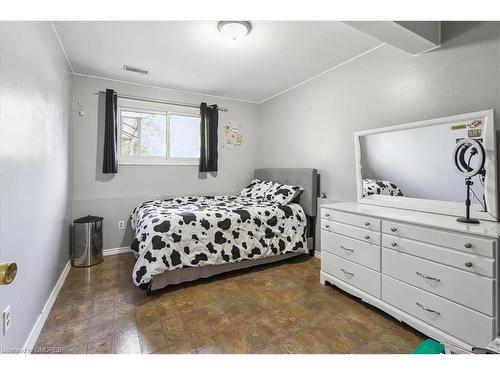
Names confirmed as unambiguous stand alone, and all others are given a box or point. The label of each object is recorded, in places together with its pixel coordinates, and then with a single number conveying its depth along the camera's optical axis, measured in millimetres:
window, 3430
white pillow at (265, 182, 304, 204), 3170
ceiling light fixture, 1957
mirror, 1655
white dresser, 1360
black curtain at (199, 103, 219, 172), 3770
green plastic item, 1051
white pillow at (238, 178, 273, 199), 3599
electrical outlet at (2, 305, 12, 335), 1146
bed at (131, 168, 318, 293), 2203
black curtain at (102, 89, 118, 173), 3152
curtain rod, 3314
